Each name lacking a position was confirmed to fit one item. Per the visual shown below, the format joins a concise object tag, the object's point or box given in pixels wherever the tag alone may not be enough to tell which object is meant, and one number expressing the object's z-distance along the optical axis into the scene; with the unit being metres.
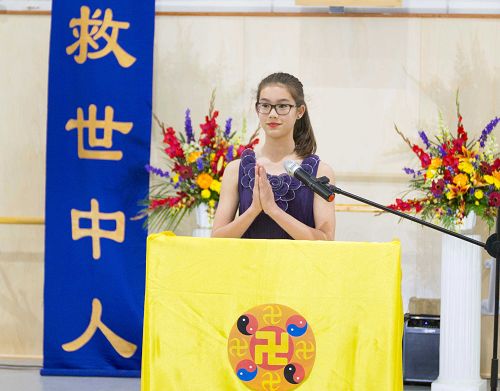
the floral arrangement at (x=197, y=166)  7.67
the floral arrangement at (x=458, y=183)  7.29
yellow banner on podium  3.49
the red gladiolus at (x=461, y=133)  7.41
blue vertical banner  8.28
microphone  3.62
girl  4.33
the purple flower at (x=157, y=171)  7.81
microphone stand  3.68
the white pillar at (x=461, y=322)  7.39
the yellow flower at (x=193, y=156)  7.68
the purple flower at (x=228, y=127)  7.85
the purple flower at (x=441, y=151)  7.46
